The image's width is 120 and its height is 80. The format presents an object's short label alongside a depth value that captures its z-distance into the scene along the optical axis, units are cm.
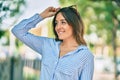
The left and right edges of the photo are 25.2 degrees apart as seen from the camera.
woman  149
